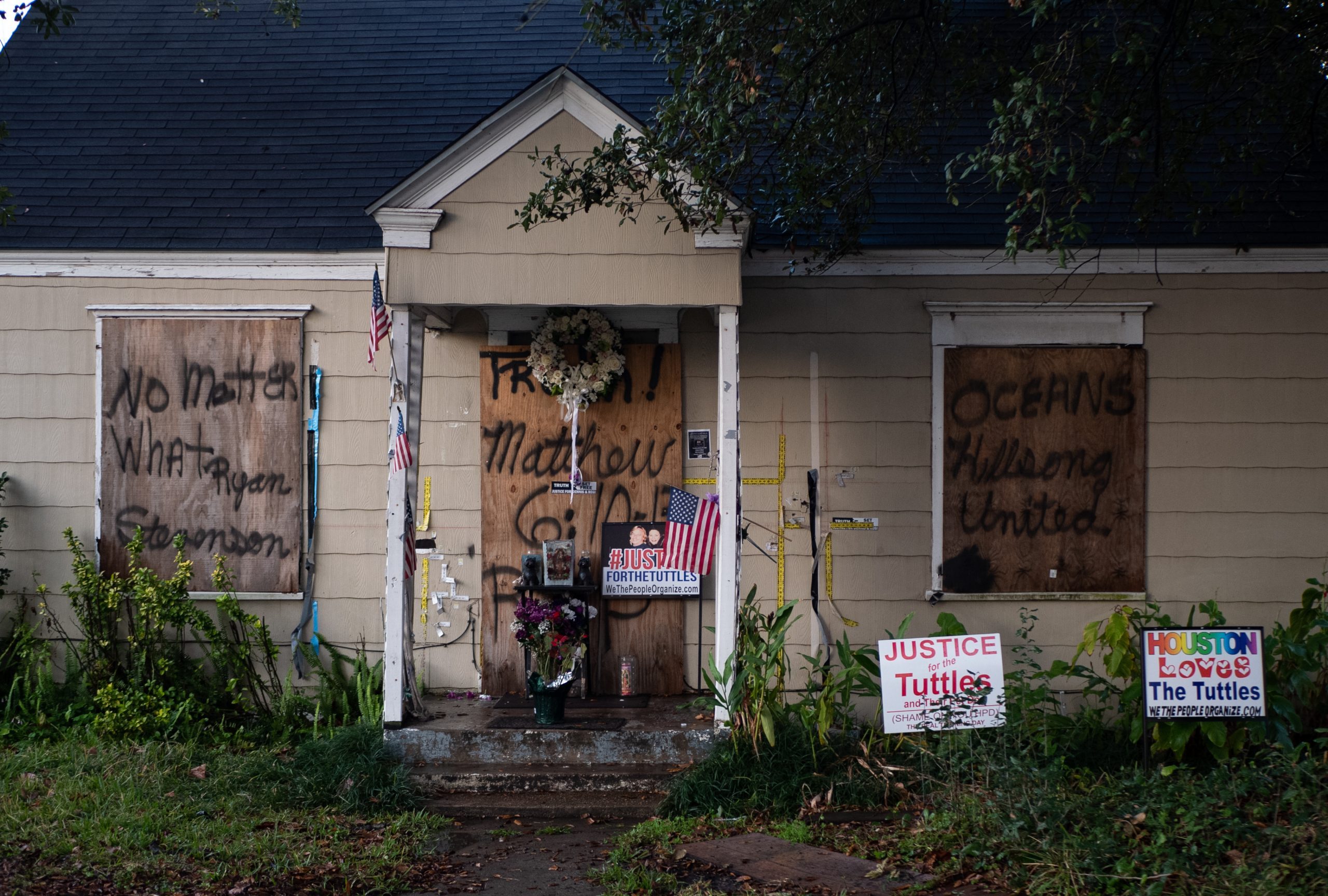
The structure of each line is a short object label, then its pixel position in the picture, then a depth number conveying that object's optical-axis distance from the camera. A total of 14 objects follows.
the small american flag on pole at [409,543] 6.50
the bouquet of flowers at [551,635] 6.62
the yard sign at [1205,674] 5.30
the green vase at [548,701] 6.51
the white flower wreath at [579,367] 7.43
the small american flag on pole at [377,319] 6.73
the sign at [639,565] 7.47
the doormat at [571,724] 6.47
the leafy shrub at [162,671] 7.02
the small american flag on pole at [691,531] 6.88
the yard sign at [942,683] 5.53
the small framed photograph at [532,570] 7.28
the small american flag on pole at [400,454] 6.44
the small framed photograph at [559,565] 7.31
